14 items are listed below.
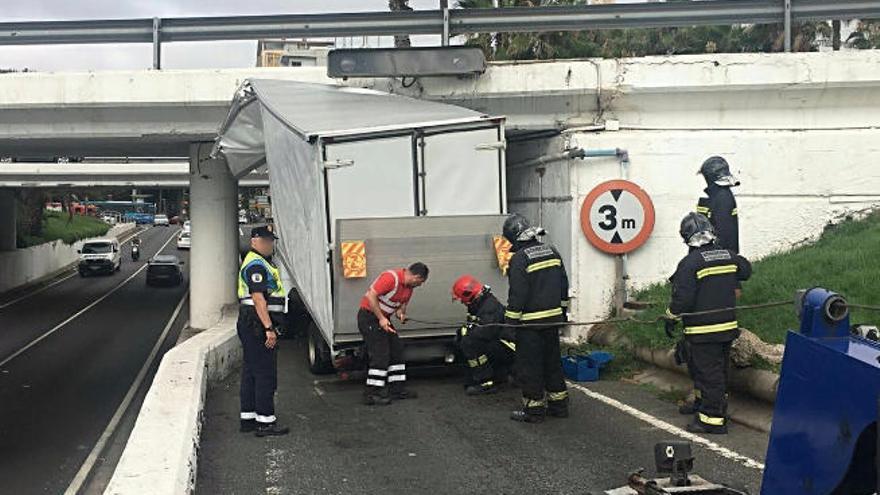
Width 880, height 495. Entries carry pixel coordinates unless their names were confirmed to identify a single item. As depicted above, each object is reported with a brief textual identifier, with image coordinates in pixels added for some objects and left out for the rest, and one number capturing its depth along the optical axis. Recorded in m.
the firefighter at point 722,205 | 8.45
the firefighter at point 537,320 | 7.67
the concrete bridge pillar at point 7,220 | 37.34
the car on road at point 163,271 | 38.31
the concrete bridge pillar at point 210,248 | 15.76
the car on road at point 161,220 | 94.31
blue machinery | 3.08
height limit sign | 11.20
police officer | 7.30
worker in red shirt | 8.69
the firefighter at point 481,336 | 8.97
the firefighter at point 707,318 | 7.00
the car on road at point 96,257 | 43.97
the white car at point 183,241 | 58.72
